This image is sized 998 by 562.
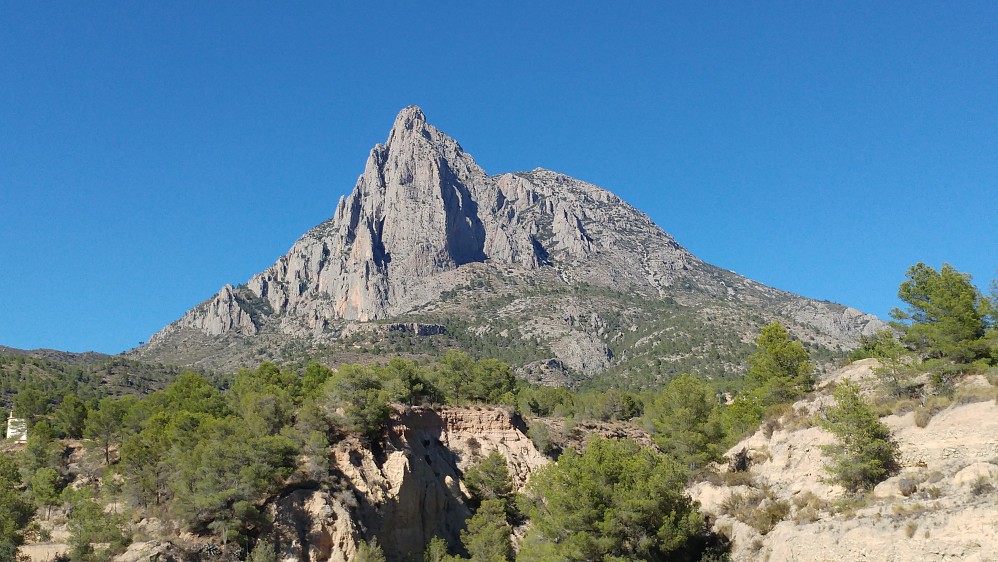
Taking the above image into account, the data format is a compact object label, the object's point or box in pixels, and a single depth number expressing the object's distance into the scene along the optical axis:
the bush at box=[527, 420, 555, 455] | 63.28
